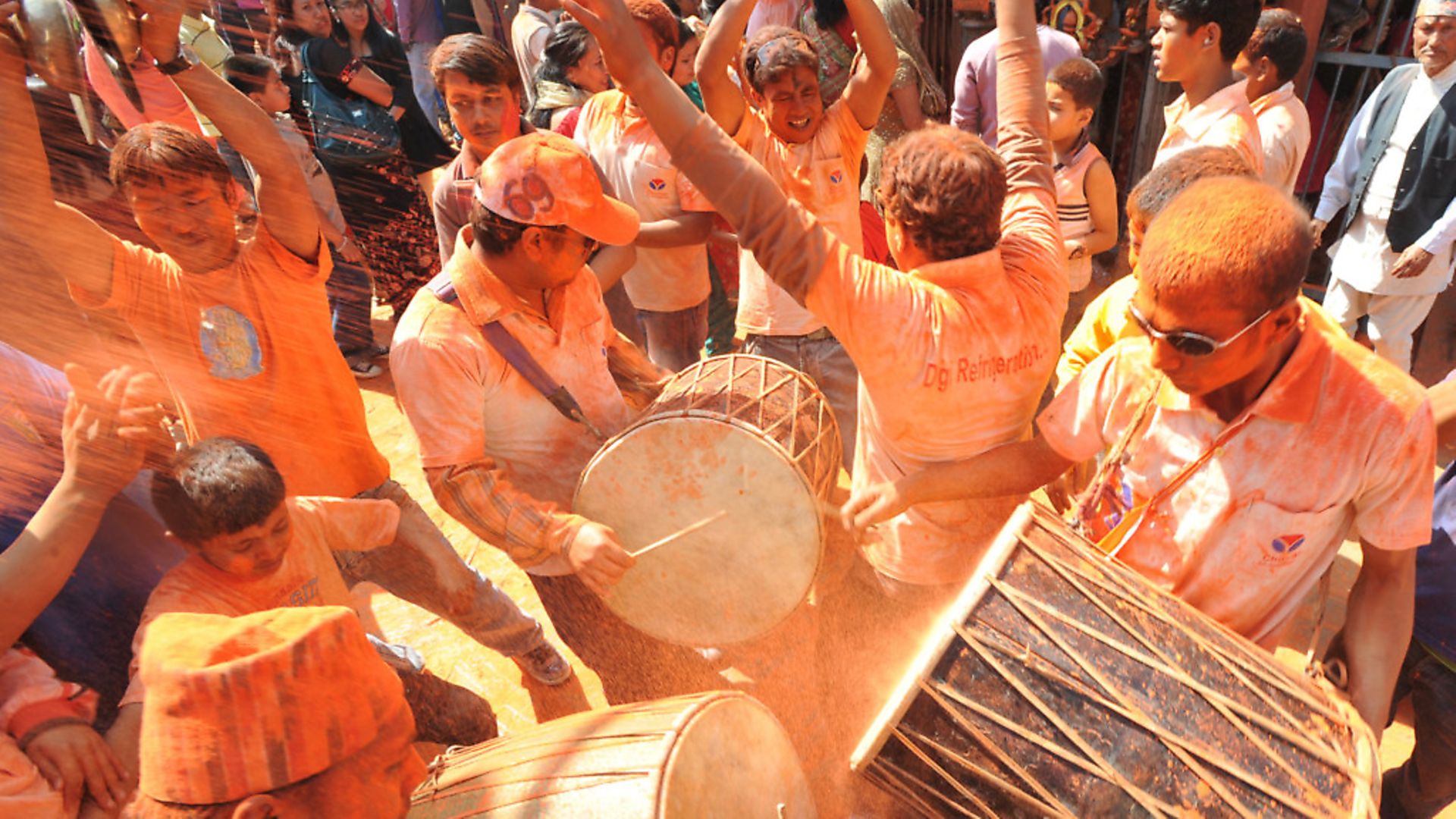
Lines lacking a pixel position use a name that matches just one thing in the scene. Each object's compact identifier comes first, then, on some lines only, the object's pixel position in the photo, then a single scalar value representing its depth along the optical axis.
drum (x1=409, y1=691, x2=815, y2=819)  1.71
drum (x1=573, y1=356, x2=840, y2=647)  2.44
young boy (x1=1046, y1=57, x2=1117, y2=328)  4.23
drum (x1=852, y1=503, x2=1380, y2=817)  1.63
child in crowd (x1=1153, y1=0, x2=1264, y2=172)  3.49
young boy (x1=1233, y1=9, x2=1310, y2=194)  3.82
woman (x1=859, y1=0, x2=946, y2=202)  5.55
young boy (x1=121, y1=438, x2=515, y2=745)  2.15
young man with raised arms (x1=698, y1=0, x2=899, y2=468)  3.33
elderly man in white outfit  4.27
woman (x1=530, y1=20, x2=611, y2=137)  4.61
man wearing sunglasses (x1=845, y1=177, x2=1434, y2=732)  1.60
